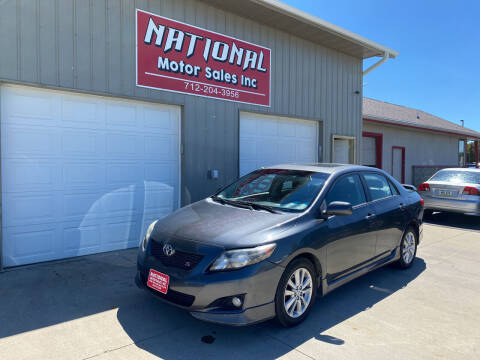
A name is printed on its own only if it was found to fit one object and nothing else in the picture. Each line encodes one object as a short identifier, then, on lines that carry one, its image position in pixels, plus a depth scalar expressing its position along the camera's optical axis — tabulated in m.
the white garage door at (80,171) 5.07
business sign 6.14
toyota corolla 3.06
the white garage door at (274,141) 7.91
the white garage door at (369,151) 14.34
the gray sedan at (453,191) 8.62
